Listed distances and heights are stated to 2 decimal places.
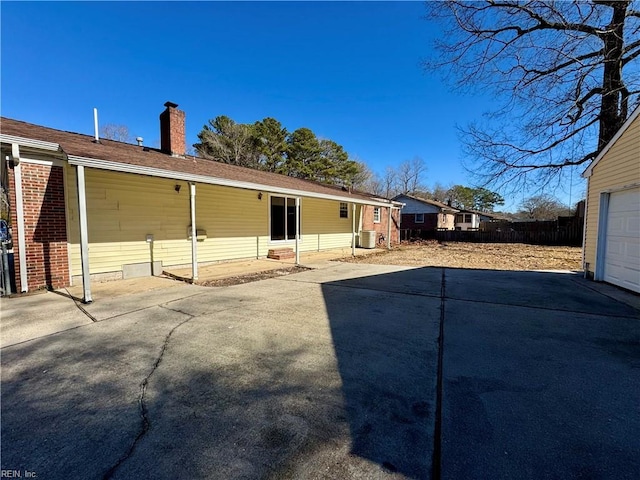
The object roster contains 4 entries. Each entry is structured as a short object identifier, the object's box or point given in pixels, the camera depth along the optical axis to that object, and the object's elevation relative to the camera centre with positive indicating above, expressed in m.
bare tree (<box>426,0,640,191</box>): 10.77 +6.56
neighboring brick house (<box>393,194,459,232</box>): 30.33 +1.40
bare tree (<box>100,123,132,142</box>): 26.41 +8.61
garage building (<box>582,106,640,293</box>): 6.28 +0.36
